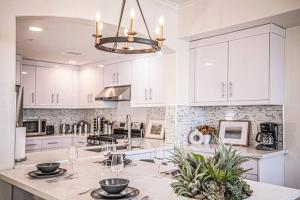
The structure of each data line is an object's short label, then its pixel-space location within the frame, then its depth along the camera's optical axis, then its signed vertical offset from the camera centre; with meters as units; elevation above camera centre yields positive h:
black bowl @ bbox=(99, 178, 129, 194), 1.61 -0.50
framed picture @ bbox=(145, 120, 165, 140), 4.72 -0.47
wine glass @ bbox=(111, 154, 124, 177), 1.86 -0.40
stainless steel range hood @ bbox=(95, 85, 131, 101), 4.95 +0.14
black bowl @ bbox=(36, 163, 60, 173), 2.16 -0.51
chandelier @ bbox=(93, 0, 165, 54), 1.89 +0.42
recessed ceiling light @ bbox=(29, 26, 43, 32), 3.57 +0.93
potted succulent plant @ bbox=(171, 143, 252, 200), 1.48 -0.39
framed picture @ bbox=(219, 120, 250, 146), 3.77 -0.39
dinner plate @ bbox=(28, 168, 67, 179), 2.11 -0.56
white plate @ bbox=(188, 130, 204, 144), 4.01 -0.50
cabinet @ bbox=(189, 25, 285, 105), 3.29 +0.44
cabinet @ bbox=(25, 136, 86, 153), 5.24 -0.82
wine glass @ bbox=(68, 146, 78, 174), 2.19 -0.41
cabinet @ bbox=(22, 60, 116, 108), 5.59 +0.33
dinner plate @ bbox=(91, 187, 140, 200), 1.59 -0.53
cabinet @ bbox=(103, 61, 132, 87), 5.11 +0.52
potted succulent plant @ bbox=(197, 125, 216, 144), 4.06 -0.42
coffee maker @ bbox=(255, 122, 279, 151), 3.39 -0.41
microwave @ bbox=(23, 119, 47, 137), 5.58 -0.51
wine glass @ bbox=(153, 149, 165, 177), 2.15 -0.43
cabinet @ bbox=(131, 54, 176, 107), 3.98 +0.34
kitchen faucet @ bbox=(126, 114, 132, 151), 3.99 -0.47
